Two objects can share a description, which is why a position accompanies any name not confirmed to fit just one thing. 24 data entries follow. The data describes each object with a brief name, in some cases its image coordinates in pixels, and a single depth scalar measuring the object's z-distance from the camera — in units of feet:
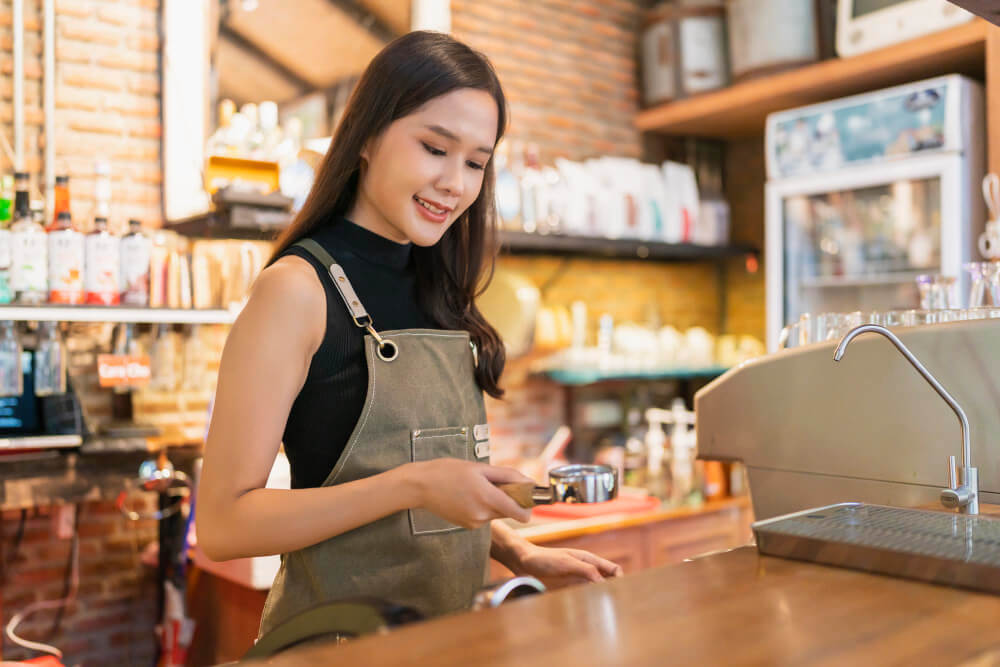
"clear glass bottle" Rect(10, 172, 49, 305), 8.20
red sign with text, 8.82
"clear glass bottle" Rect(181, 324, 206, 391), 9.59
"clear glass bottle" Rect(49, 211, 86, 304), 8.40
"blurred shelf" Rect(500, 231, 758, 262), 12.15
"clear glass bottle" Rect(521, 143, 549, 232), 12.45
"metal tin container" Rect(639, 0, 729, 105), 14.02
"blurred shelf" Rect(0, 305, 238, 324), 8.07
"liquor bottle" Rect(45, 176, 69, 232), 8.50
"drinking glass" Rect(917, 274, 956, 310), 6.03
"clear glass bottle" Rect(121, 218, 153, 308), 8.86
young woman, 4.00
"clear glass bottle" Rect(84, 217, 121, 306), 8.62
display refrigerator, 10.70
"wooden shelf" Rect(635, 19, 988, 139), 10.92
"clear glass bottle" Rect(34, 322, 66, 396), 8.57
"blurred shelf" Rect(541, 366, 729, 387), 12.95
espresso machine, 4.92
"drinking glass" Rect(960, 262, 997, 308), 5.79
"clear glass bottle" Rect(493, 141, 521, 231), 12.21
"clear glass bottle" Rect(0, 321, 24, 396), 8.29
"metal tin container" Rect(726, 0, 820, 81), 12.71
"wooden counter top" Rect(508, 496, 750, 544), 10.21
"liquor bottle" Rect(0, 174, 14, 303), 8.15
